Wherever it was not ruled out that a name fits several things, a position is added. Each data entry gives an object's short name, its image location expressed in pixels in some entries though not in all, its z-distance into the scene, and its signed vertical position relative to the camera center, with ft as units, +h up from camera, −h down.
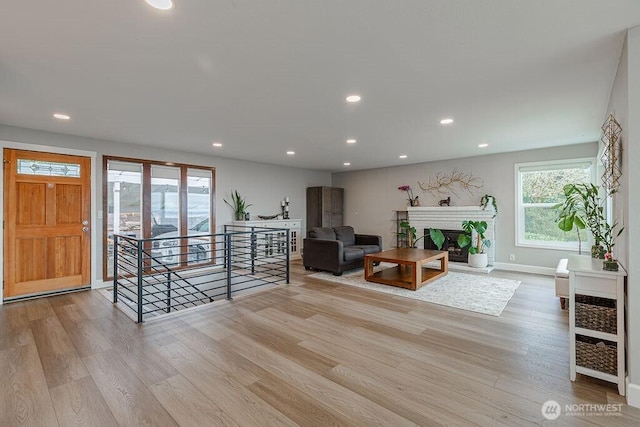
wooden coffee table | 14.89 -3.22
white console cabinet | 21.22 -0.86
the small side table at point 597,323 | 6.63 -2.59
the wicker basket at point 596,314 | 6.81 -2.38
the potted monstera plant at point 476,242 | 19.75 -1.90
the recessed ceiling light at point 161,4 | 5.28 +3.83
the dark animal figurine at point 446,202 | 22.30 +0.89
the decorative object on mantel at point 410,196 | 23.86 +1.48
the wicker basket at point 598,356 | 6.79 -3.34
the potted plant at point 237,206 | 21.52 +0.63
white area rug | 12.61 -3.80
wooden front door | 13.24 -0.31
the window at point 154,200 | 16.22 +0.92
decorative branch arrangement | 21.27 +2.31
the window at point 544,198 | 17.54 +1.00
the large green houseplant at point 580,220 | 8.96 -0.30
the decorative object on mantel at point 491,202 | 20.12 +0.75
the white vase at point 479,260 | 19.79 -3.15
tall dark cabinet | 26.68 +0.74
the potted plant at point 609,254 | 6.97 -1.13
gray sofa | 18.02 -2.31
